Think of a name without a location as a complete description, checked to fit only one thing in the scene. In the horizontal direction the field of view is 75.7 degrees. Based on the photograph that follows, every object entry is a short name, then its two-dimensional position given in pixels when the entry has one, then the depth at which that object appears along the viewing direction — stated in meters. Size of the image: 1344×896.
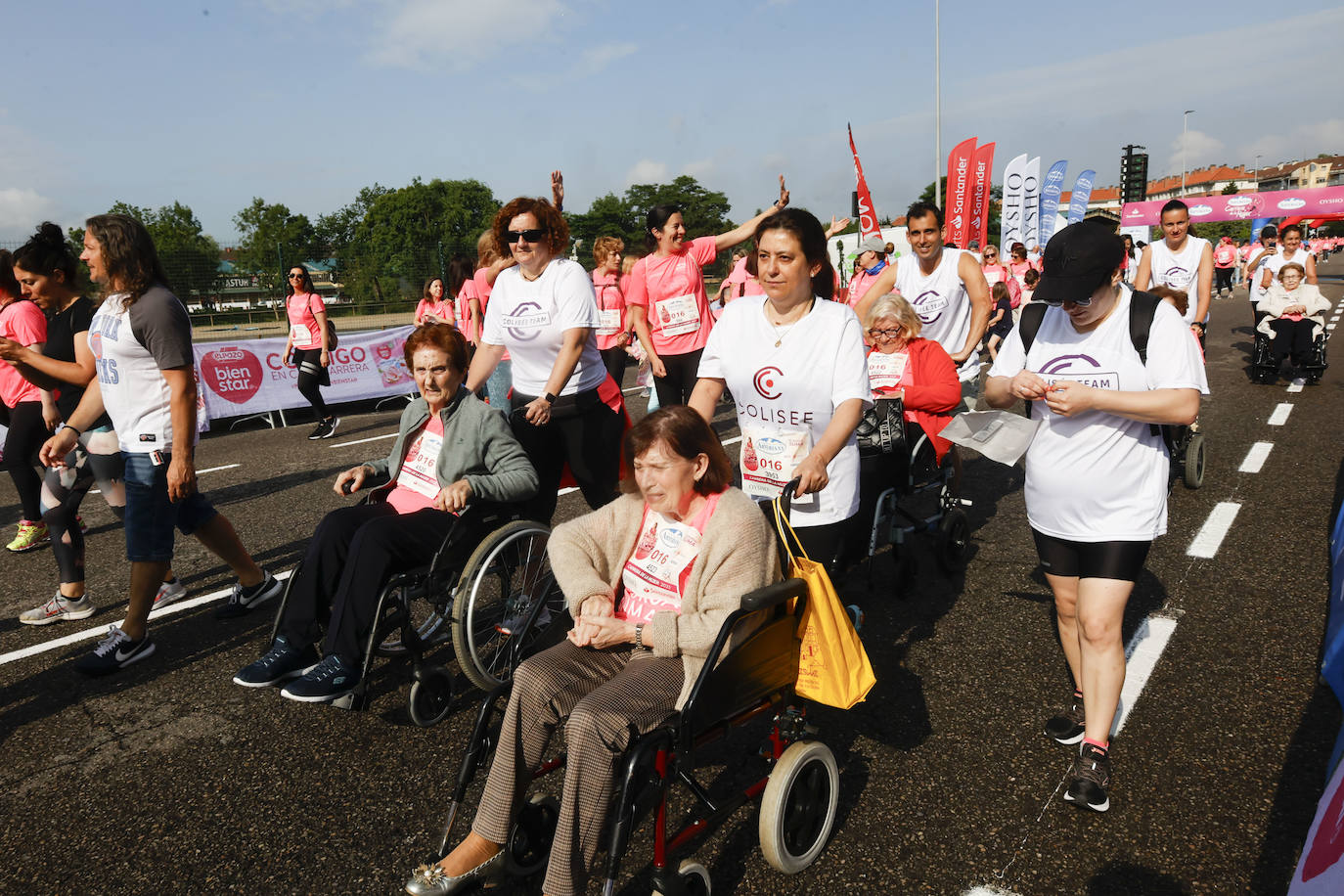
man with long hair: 3.69
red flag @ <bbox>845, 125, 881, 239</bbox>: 11.88
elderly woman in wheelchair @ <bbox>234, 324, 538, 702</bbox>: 3.26
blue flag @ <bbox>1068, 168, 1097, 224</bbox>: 28.31
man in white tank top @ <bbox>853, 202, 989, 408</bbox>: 5.39
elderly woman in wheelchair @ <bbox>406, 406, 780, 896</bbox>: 2.22
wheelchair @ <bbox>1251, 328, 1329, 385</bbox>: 10.67
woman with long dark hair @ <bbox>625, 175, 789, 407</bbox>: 6.05
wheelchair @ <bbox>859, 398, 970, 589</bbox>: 4.45
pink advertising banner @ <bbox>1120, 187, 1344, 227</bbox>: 39.88
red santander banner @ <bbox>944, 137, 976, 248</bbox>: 22.52
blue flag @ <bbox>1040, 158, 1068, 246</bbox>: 26.69
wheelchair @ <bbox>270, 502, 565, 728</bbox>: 3.23
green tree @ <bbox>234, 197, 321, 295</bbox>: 15.34
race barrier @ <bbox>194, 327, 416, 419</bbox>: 10.81
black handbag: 4.43
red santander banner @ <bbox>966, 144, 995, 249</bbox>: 22.81
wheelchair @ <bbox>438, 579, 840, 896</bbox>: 2.17
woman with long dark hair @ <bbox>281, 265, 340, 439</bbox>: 9.69
